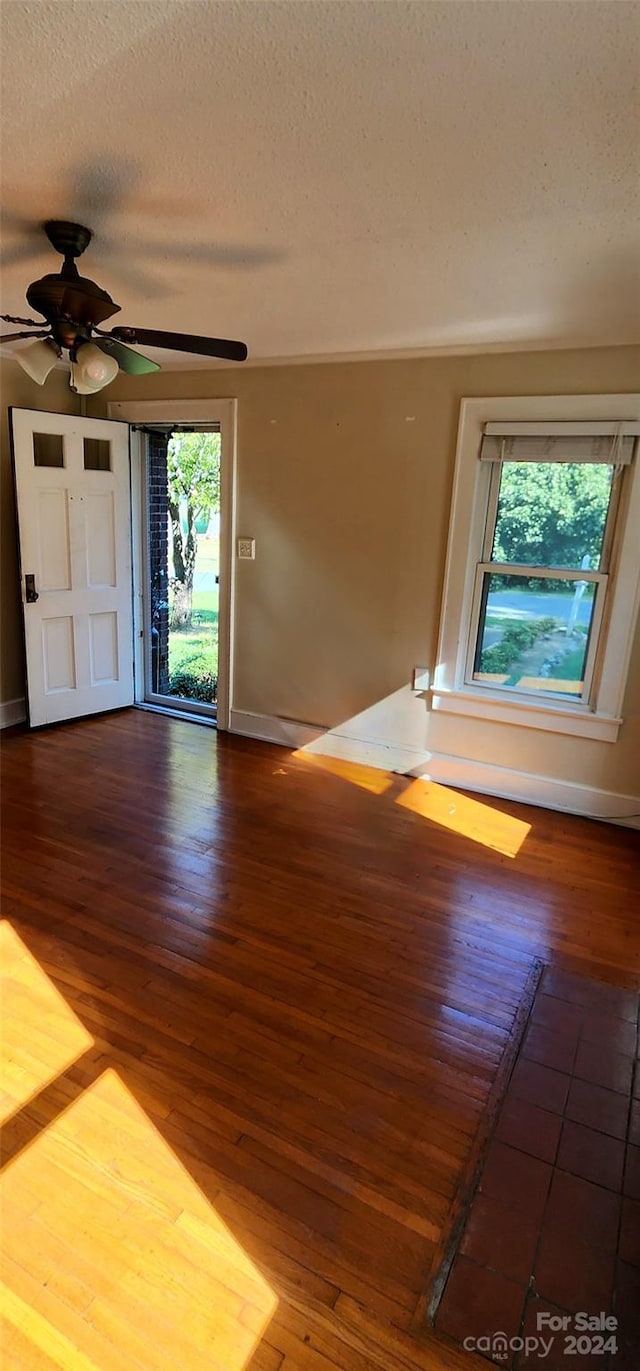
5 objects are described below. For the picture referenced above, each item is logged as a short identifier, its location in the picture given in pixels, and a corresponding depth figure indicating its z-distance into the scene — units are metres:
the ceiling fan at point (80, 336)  2.08
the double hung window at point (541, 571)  3.31
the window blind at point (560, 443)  3.21
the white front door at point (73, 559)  4.19
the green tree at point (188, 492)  5.45
